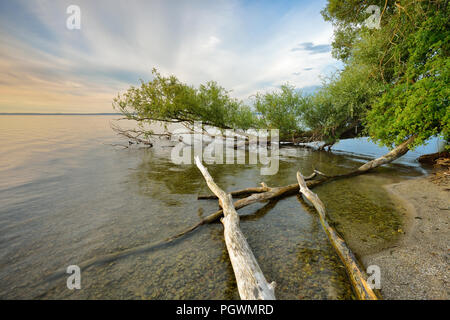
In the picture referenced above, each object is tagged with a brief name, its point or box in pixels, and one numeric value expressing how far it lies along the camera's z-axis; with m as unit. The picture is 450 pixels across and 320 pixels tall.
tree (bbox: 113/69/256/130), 20.83
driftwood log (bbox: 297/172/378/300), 3.44
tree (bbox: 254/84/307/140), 21.50
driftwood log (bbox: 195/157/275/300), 3.16
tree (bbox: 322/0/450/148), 10.00
